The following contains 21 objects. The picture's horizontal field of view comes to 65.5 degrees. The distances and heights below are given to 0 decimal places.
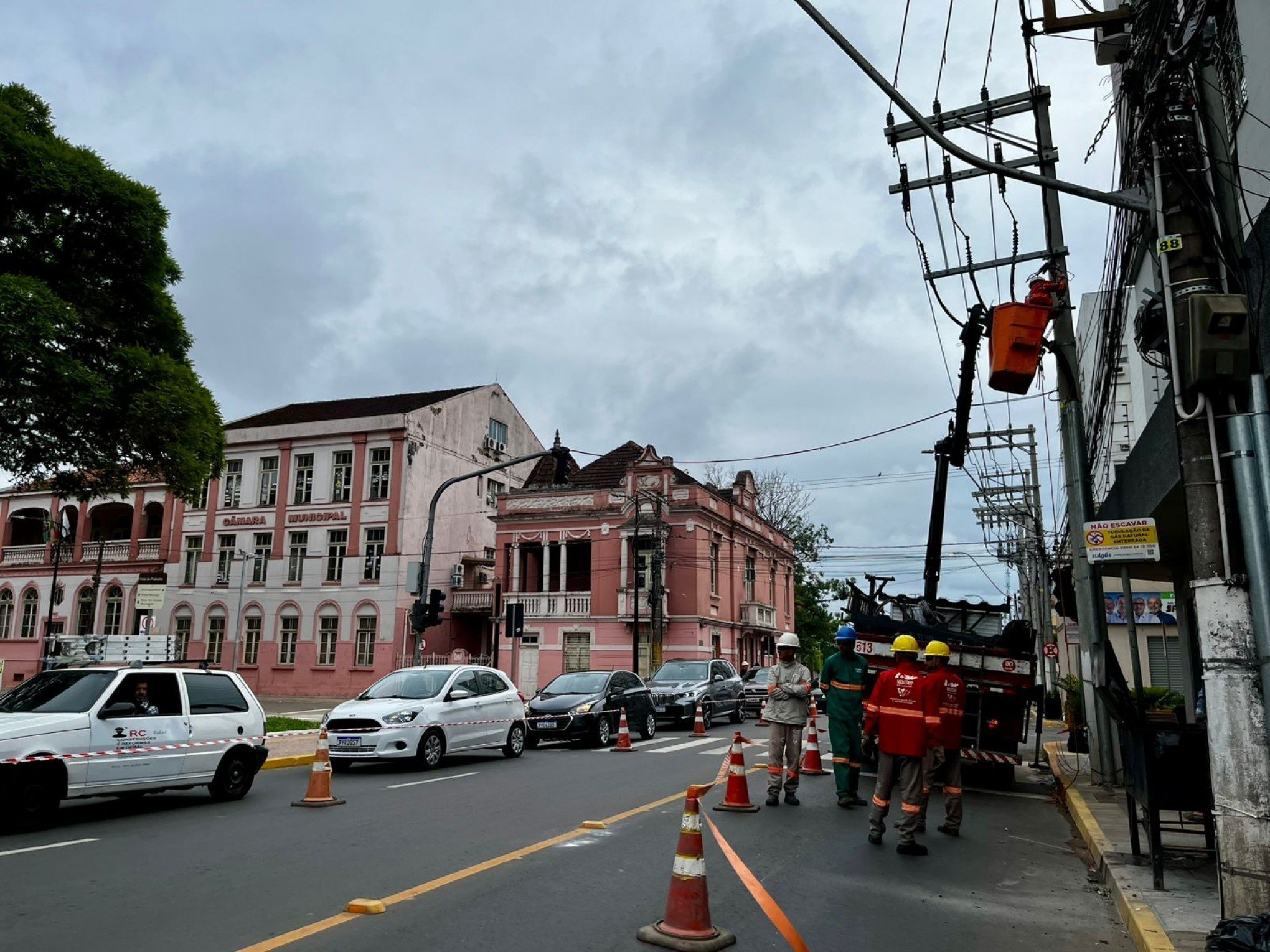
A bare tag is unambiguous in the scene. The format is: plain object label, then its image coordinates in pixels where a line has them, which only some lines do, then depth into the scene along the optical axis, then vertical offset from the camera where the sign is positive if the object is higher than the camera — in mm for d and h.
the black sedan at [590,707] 18859 -977
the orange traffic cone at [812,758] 14047 -1421
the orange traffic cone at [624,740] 17984 -1497
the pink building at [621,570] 39781 +3608
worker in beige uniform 10875 -607
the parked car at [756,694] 30438 -1124
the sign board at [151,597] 20031 +1233
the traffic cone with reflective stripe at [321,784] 10820 -1385
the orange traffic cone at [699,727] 21328 -1498
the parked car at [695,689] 23766 -803
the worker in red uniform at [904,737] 8469 -678
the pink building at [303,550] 43156 +4934
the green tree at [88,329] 17516 +6066
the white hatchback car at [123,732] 9070 -756
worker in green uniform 10875 -581
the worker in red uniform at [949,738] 9500 -764
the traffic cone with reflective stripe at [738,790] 10242 -1386
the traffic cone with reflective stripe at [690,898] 5473 -1328
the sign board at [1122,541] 9227 +1084
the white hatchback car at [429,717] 14219 -914
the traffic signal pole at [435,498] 20656 +3353
